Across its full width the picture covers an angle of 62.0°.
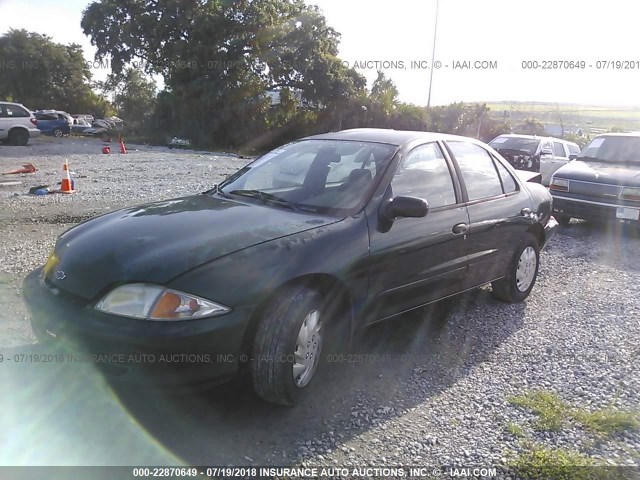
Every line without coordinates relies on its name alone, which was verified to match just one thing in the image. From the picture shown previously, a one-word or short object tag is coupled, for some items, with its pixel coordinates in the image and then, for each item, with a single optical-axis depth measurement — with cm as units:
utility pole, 3057
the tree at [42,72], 4734
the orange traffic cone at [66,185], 953
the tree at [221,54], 3175
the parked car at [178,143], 3011
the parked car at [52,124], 2978
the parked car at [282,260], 266
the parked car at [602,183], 809
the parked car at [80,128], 3625
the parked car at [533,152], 1300
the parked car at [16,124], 2034
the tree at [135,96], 3954
